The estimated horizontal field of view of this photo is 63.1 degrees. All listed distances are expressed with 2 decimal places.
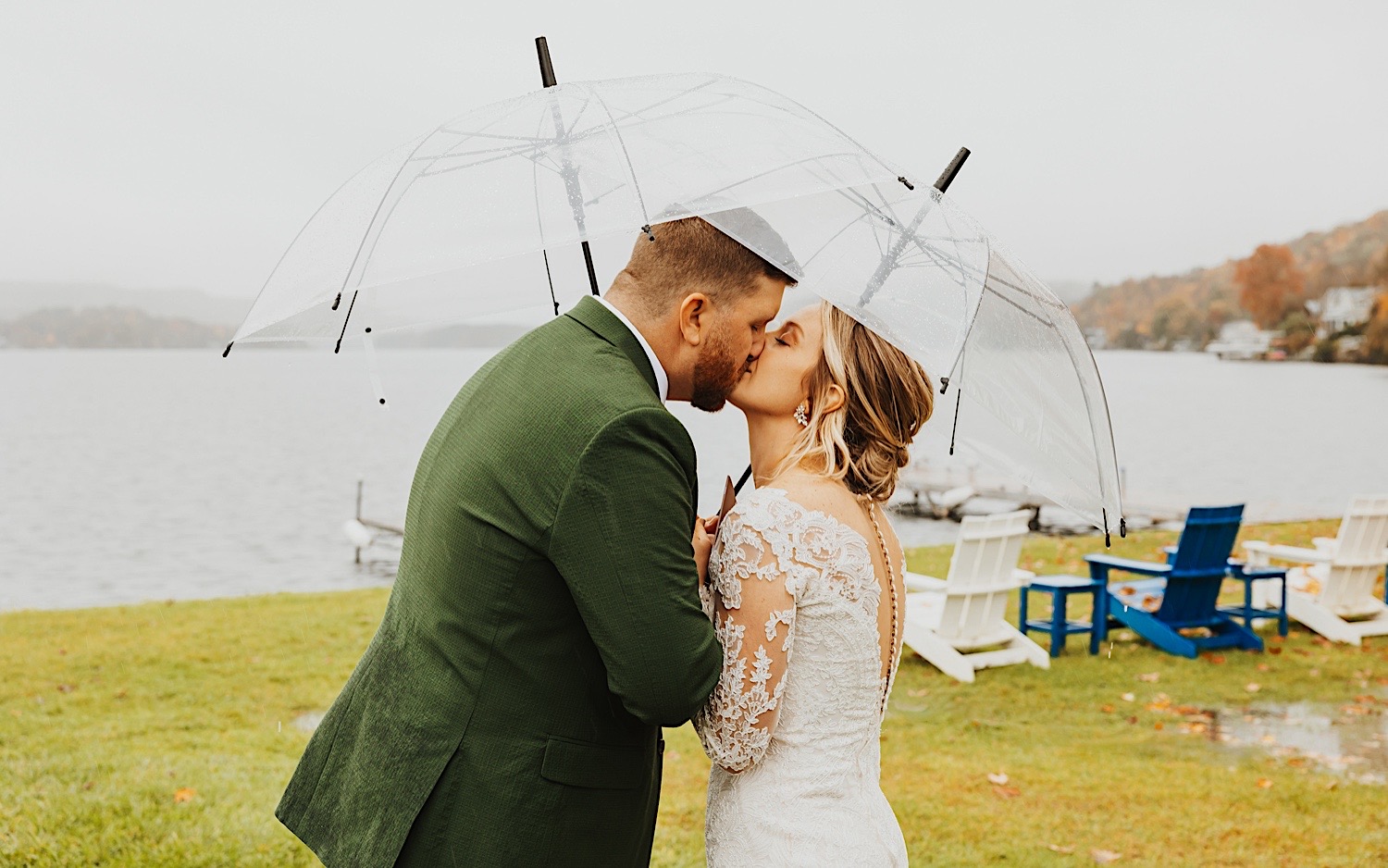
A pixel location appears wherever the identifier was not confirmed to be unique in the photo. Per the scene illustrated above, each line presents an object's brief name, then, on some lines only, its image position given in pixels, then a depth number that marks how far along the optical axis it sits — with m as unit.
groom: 2.07
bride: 2.59
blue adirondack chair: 9.45
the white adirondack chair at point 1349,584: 10.34
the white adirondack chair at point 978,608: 9.11
